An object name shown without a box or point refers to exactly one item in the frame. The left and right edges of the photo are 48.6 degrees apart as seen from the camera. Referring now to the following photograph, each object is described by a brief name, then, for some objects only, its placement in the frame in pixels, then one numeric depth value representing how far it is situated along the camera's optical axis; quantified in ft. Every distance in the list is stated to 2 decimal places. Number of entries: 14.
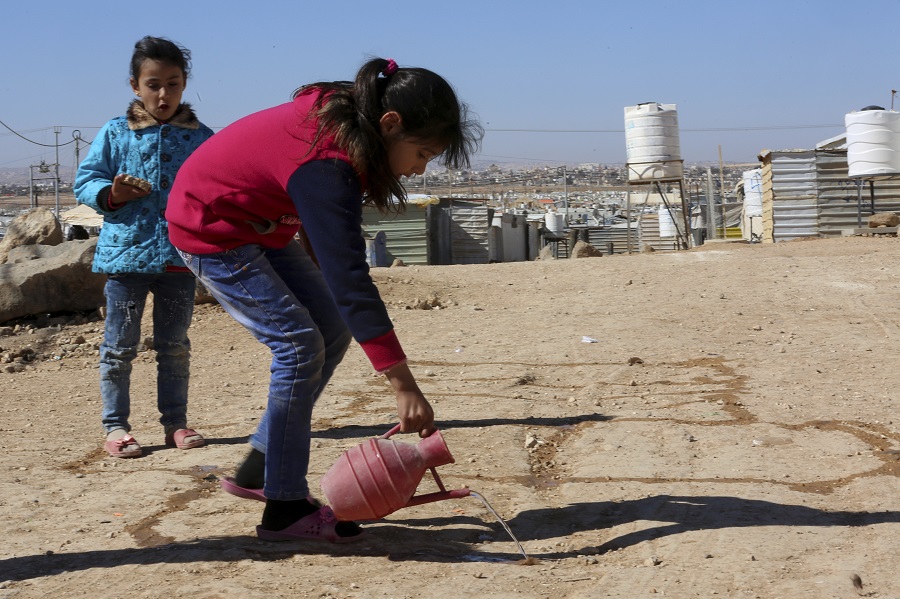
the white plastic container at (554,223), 117.75
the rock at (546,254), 78.54
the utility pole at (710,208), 109.09
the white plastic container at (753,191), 85.10
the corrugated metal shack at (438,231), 82.69
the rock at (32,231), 34.37
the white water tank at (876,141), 51.88
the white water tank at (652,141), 67.05
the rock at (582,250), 59.98
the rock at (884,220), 49.85
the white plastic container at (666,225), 108.47
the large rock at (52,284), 29.14
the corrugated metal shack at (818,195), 61.31
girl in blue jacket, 13.42
